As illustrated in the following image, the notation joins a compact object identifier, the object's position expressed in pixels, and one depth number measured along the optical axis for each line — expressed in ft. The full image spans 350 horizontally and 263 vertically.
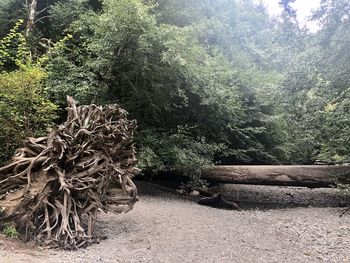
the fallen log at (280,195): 38.70
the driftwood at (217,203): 34.47
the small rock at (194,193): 38.60
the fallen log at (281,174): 37.73
